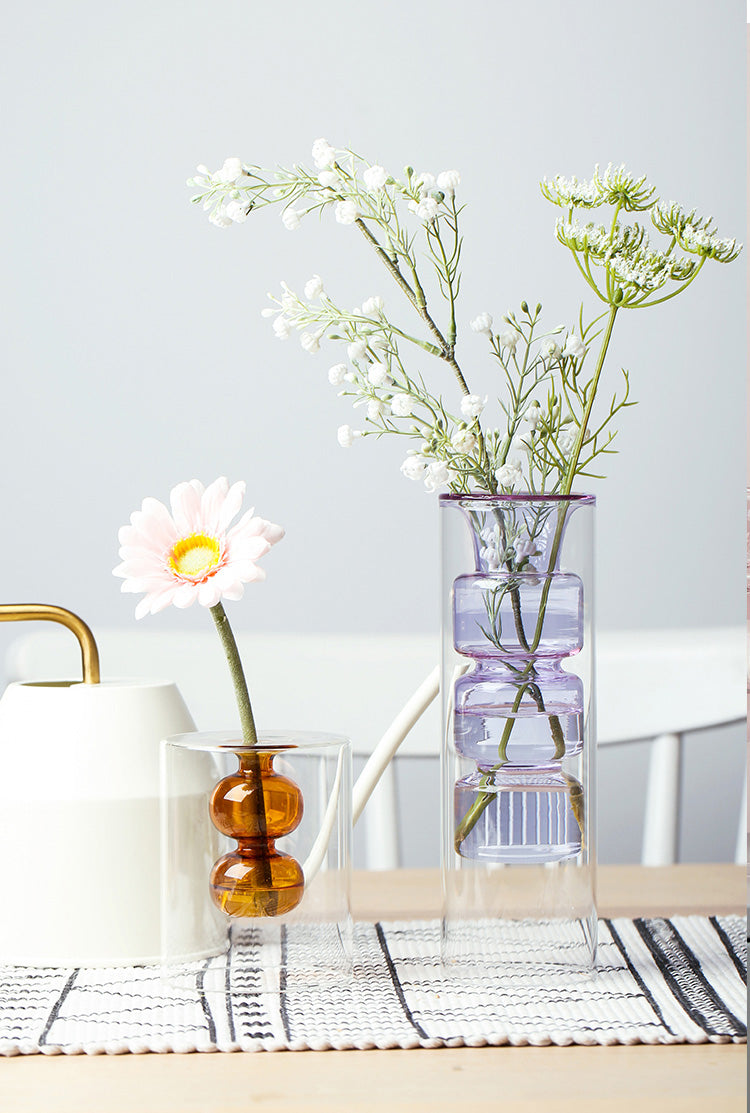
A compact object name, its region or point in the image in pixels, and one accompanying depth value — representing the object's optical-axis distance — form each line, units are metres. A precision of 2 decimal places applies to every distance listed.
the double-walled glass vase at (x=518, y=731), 1.21
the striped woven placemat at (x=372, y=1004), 1.15
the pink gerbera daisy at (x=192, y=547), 1.20
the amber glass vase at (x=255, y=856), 1.21
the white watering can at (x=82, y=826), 1.23
